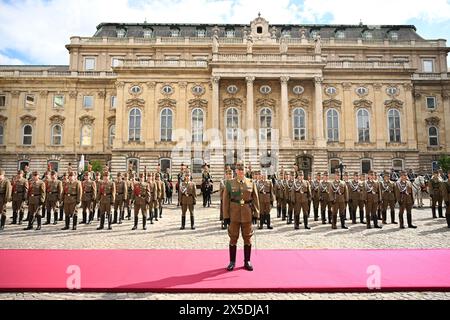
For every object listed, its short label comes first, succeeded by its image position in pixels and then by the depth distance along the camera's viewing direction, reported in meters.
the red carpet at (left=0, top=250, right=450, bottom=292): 5.20
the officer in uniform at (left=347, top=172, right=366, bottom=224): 12.78
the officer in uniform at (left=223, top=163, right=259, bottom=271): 6.37
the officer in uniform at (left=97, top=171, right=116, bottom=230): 11.74
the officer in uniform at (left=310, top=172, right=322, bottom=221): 13.54
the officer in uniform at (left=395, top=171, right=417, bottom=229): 11.76
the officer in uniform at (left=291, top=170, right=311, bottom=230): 11.78
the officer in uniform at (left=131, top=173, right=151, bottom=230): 11.86
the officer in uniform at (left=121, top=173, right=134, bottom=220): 14.21
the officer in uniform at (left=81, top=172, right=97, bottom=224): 12.50
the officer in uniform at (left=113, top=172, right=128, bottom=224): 12.70
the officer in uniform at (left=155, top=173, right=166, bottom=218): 14.33
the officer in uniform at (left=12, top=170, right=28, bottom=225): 12.45
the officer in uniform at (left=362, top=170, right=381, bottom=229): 11.83
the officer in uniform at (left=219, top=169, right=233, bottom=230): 7.65
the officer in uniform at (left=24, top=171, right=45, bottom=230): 11.87
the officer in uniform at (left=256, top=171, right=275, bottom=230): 11.98
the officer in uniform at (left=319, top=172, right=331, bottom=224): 12.88
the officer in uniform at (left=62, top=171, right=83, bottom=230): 11.71
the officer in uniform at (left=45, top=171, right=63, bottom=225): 12.59
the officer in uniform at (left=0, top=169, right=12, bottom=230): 11.56
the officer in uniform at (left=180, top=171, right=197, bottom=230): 11.78
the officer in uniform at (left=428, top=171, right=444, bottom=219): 14.08
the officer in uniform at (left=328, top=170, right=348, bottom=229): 11.74
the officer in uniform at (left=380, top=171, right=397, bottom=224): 12.50
